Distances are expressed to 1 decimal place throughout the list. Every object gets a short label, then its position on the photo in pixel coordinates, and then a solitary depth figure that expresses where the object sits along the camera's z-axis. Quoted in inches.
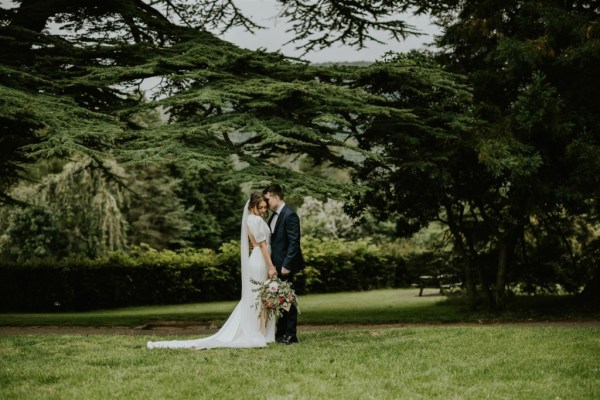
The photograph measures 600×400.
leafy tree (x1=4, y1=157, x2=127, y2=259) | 1098.7
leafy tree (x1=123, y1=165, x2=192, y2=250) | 1466.5
